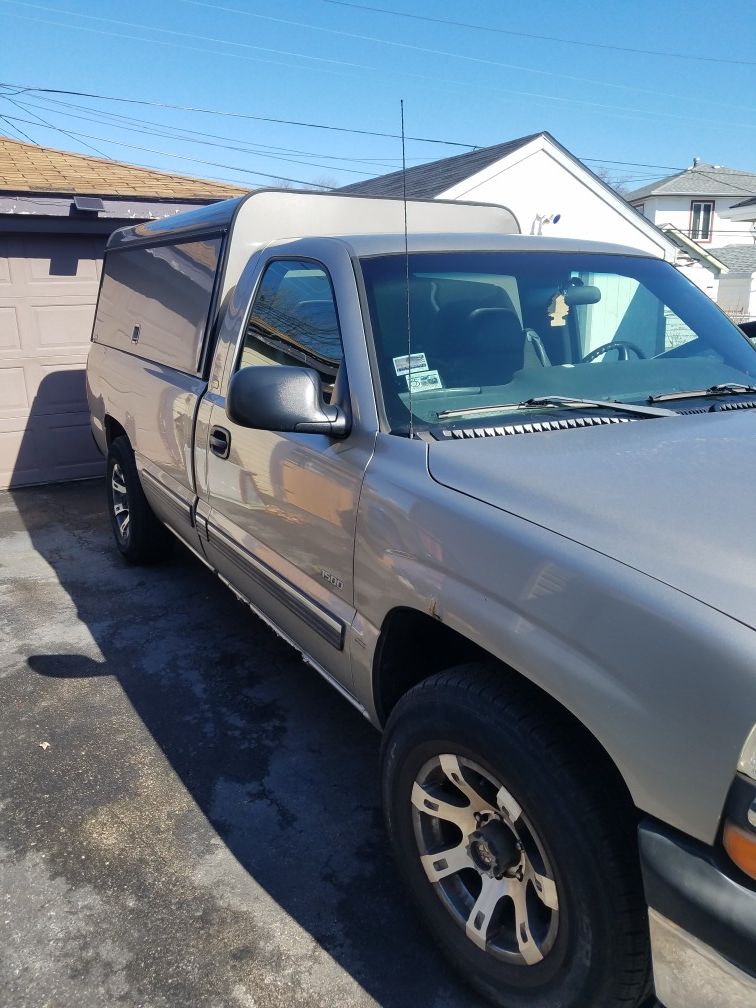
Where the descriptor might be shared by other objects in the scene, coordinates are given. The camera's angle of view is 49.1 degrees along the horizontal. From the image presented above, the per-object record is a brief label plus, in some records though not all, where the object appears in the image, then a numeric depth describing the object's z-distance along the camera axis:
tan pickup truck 1.56
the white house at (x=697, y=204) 40.56
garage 7.74
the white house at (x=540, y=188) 13.74
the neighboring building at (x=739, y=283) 37.62
